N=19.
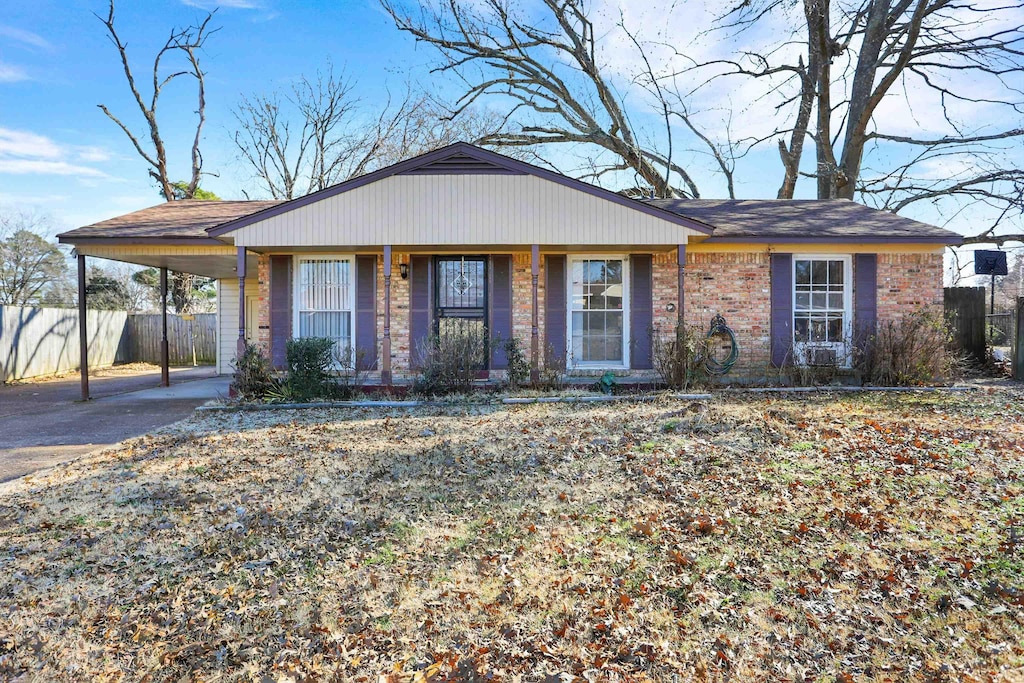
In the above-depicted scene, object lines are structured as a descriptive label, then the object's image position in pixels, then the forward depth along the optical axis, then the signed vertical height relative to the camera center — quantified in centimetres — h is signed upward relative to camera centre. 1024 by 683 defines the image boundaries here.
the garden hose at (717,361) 994 -25
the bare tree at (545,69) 1786 +856
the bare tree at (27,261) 2394 +330
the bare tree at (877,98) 1546 +691
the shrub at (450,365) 942 -41
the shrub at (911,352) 969 -23
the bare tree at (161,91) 2098 +888
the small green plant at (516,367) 967 -46
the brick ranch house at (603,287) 1025 +93
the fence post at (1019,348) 1125 -19
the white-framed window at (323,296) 1066 +79
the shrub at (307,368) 905 -44
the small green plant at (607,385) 952 -75
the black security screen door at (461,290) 1062 +89
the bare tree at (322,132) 2430 +886
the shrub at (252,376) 916 -57
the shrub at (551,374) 958 -57
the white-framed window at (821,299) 1059 +71
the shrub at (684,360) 950 -35
